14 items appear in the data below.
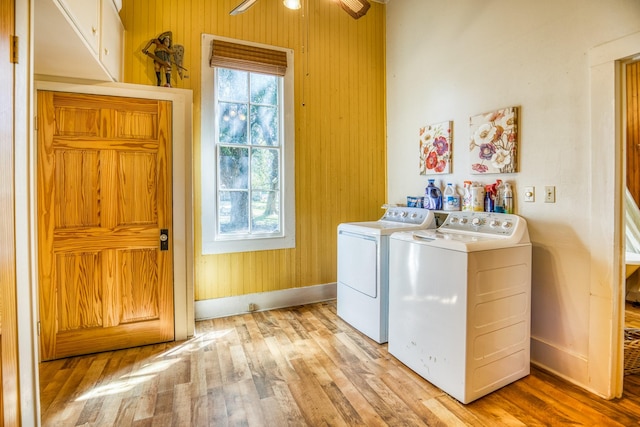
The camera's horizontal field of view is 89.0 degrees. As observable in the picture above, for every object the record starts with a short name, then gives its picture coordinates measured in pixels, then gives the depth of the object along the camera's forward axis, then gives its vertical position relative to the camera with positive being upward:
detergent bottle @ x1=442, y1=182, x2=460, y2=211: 2.82 +0.08
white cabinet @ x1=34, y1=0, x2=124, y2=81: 1.54 +0.93
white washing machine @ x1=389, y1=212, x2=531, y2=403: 1.86 -0.60
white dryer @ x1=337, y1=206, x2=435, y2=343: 2.58 -0.51
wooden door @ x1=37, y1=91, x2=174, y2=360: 2.28 -0.10
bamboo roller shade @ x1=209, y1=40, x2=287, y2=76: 3.03 +1.45
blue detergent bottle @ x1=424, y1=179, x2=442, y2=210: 3.01 +0.10
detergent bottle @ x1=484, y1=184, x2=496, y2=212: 2.51 +0.08
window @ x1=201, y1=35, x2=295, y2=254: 3.05 +0.61
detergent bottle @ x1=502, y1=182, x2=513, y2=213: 2.40 +0.07
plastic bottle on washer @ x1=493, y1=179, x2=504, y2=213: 2.46 +0.09
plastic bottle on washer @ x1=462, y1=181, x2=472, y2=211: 2.68 +0.09
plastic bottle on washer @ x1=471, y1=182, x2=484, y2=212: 2.58 +0.08
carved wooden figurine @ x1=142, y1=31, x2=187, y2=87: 2.71 +1.30
